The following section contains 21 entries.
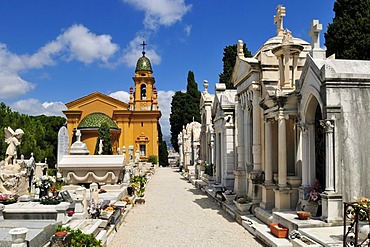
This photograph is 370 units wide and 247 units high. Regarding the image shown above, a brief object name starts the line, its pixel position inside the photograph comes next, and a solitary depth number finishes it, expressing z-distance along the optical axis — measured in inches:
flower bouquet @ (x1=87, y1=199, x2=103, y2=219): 376.3
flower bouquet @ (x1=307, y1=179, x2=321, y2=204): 319.3
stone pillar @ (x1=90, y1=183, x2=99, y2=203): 417.7
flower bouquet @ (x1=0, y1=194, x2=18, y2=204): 428.4
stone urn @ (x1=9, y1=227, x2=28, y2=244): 212.9
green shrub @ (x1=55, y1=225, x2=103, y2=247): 263.1
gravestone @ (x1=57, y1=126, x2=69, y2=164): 1026.5
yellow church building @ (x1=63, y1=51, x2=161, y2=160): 1728.6
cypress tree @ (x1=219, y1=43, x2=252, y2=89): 1361.0
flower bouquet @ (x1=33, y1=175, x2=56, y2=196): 442.6
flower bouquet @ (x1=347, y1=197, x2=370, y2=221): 253.9
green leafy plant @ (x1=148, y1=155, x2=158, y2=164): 1683.1
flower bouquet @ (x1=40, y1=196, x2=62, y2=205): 360.9
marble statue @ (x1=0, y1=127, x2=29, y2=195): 506.6
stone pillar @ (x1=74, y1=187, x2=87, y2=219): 355.9
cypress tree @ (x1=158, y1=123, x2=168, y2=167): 2008.9
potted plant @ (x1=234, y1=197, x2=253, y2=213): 439.0
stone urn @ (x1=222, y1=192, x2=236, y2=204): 524.4
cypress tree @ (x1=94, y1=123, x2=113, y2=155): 1462.8
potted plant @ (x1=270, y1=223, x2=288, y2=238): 309.9
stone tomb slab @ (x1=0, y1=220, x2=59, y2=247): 249.4
